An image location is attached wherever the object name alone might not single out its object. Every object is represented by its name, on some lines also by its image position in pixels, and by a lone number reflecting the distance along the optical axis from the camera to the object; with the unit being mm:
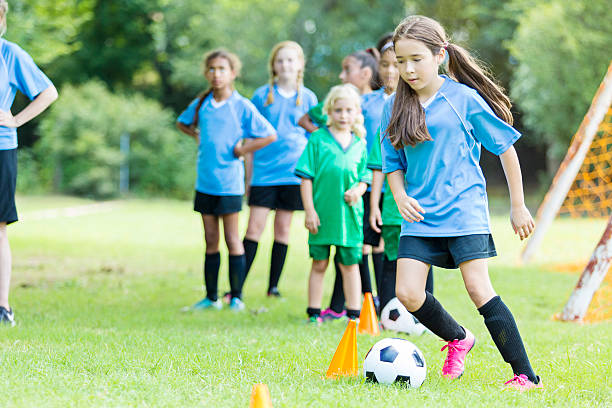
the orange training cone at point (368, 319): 10391
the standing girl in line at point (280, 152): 13945
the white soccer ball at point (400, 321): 10633
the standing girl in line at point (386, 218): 10984
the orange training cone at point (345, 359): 7812
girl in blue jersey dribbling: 7453
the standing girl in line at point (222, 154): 12859
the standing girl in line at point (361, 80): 13016
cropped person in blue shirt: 10625
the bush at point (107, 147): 48187
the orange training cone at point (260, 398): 5918
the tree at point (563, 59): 43500
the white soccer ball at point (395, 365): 7395
